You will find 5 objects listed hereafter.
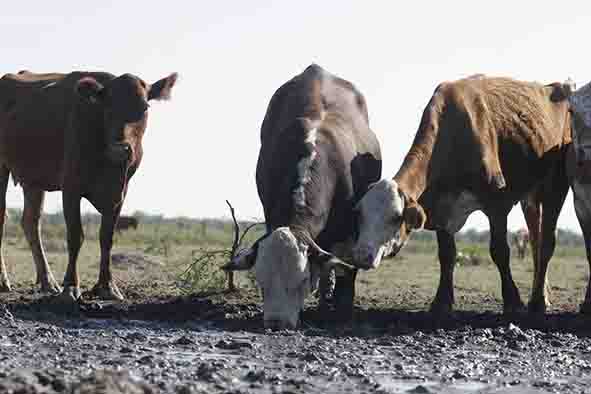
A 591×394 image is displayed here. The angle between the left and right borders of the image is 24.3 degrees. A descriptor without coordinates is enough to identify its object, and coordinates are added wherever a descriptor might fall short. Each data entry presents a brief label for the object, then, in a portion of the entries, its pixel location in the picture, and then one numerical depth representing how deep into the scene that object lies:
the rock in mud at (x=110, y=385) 7.82
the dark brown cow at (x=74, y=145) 14.63
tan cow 12.71
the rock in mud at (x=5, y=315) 12.31
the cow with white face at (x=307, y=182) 11.97
